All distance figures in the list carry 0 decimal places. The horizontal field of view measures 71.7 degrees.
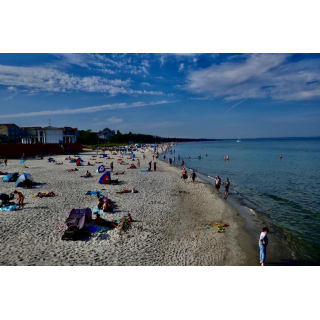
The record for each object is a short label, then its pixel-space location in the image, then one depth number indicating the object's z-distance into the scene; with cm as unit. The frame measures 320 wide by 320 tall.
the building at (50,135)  5775
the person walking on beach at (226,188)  1725
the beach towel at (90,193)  1608
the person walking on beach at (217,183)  1897
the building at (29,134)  6069
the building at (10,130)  7806
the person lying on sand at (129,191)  1691
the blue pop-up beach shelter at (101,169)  2632
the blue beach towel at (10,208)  1223
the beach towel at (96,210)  1222
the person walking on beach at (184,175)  2275
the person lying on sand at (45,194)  1522
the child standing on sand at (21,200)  1276
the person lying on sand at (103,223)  1034
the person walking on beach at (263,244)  735
